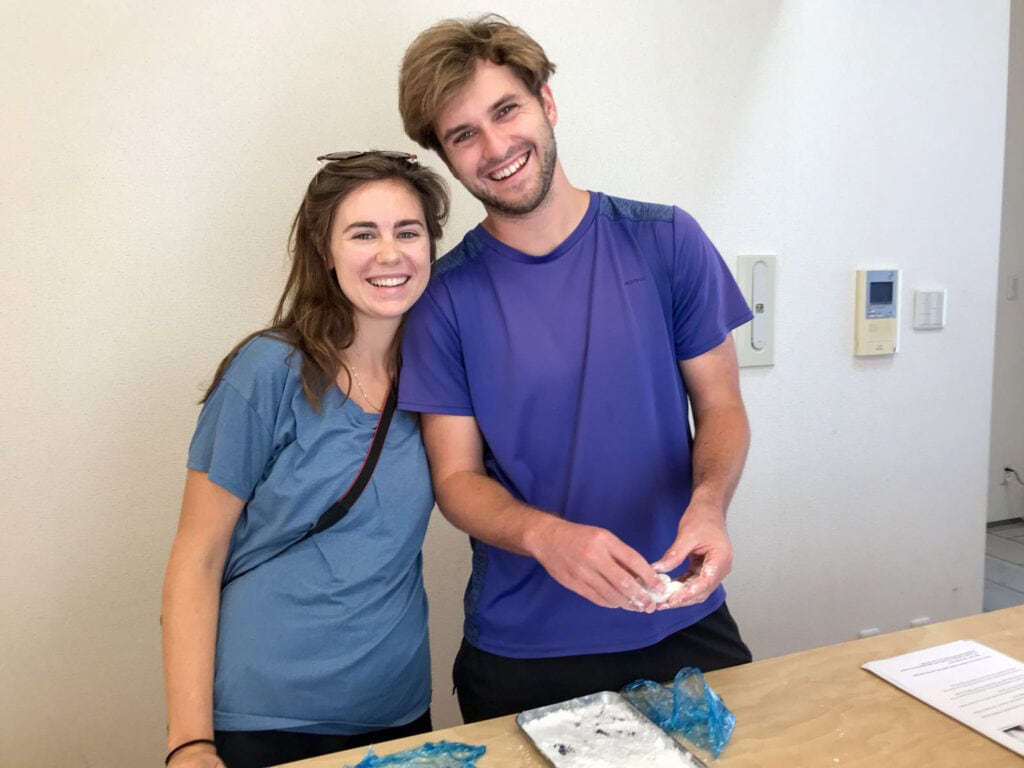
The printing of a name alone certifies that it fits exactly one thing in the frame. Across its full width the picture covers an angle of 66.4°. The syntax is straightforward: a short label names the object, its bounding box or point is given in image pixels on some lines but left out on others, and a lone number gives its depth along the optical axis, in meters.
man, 1.38
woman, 1.20
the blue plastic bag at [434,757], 1.06
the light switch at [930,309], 2.50
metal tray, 1.03
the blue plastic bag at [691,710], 1.08
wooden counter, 1.04
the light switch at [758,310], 2.25
